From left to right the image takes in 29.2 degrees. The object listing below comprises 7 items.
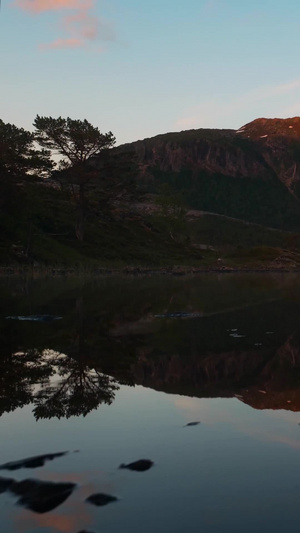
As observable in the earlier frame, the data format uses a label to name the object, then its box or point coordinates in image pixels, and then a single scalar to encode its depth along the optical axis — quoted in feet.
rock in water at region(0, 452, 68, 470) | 22.36
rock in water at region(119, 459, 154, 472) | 22.21
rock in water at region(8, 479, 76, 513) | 18.78
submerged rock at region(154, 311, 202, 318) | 81.56
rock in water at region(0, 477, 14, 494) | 19.97
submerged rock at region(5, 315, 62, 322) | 73.15
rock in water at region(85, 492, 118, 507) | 19.04
